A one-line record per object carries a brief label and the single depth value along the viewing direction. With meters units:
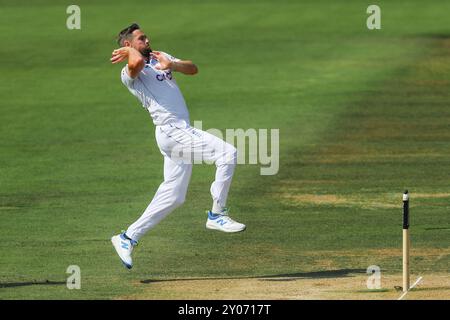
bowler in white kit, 15.55
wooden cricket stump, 13.77
